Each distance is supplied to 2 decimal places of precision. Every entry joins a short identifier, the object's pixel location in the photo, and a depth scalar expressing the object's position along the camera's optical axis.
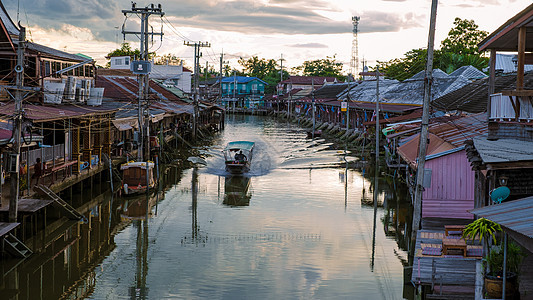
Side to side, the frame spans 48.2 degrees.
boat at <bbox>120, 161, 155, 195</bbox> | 30.80
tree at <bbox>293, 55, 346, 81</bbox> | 171.69
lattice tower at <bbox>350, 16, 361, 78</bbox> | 98.77
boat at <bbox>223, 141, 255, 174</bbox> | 40.16
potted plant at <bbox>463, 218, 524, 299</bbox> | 12.33
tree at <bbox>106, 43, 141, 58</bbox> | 96.88
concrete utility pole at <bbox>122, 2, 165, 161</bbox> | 32.97
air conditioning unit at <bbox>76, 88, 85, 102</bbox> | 35.38
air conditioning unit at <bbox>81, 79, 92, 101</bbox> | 36.10
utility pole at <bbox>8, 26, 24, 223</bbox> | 18.83
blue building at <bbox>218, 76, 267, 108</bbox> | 142.84
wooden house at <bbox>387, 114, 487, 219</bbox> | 23.00
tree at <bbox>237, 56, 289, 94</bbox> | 167.75
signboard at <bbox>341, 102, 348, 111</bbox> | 62.12
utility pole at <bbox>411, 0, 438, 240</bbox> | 18.78
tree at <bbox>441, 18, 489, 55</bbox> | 82.31
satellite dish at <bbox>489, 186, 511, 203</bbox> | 15.40
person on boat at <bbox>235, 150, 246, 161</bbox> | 41.03
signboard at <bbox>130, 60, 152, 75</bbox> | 33.25
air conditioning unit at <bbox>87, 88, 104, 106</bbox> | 36.80
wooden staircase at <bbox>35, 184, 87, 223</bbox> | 23.06
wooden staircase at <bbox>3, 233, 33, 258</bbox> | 18.96
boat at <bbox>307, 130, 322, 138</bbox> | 67.05
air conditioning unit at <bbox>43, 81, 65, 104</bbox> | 31.94
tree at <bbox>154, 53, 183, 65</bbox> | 162.38
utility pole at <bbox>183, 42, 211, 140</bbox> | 60.62
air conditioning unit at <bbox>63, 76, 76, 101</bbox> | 33.56
